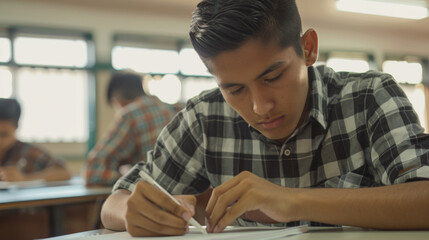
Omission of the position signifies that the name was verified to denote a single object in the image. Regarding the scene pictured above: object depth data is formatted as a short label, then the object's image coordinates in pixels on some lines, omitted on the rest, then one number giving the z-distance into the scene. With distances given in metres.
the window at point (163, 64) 6.84
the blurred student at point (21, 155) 3.25
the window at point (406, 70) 9.14
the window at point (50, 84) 6.17
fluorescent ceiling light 5.96
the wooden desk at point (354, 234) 0.76
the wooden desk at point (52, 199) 2.07
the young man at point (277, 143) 0.86
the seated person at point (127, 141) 2.71
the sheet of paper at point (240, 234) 0.82
